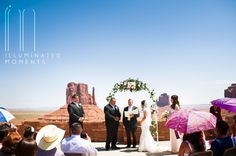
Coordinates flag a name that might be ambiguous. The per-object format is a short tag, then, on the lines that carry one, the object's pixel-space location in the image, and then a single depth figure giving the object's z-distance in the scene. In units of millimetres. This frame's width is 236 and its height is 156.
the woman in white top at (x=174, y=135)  8884
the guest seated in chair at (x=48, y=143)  4320
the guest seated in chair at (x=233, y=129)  4682
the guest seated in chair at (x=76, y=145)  4941
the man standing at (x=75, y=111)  10273
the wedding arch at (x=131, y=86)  11766
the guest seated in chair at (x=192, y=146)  4008
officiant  10750
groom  10680
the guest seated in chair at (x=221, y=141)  4090
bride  9766
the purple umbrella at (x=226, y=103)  6070
